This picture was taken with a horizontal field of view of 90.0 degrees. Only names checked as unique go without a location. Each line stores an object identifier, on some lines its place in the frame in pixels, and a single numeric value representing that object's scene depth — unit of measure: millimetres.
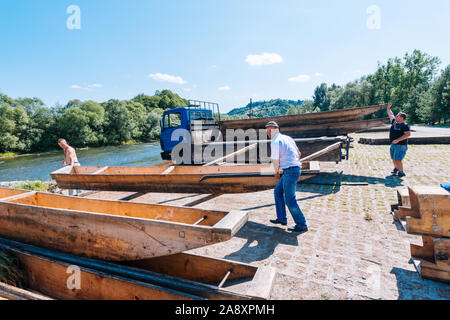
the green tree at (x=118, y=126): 48406
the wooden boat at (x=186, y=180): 4223
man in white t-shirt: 3586
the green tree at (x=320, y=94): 81194
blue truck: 10141
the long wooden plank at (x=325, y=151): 6016
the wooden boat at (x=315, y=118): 8312
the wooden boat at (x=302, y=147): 6777
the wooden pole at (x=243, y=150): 6552
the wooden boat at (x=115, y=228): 2156
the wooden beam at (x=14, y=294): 2121
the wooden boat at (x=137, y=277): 1987
